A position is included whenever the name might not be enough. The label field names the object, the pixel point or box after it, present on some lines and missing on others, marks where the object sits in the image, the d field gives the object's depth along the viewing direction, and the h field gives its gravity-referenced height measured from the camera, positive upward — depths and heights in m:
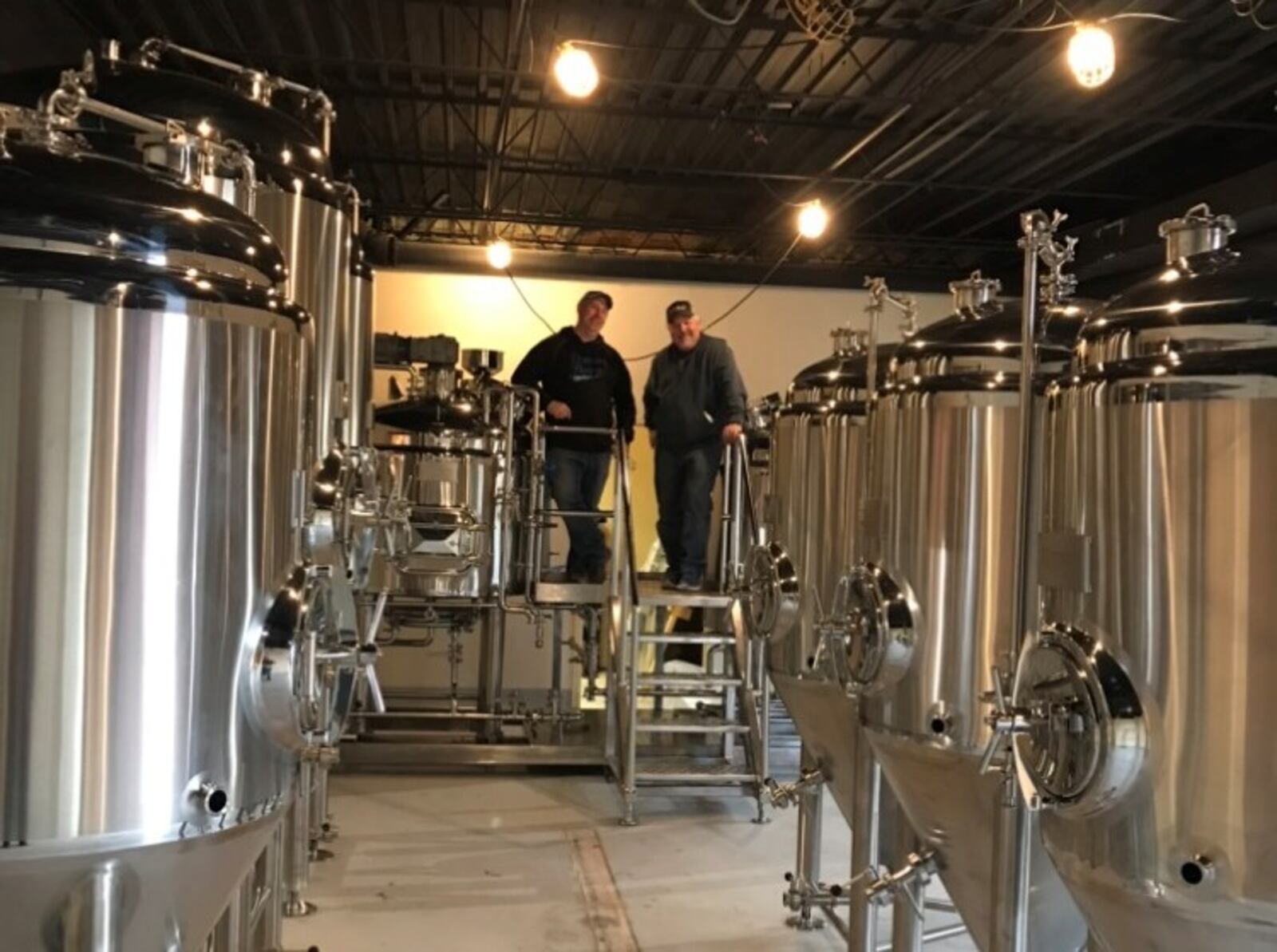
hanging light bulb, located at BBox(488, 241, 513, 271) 8.30 +1.73
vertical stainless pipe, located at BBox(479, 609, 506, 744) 6.46 -0.92
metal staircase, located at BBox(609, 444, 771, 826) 5.32 -0.87
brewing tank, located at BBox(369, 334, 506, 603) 5.62 +0.03
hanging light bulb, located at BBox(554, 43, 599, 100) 4.87 +1.77
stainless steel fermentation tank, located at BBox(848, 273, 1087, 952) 2.43 -0.18
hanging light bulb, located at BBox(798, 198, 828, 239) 6.98 +1.69
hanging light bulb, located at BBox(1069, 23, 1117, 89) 4.32 +1.66
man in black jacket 6.38 +0.53
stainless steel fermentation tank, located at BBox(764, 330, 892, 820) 3.30 -0.05
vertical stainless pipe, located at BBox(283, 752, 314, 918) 4.02 -1.22
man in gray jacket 6.04 +0.40
